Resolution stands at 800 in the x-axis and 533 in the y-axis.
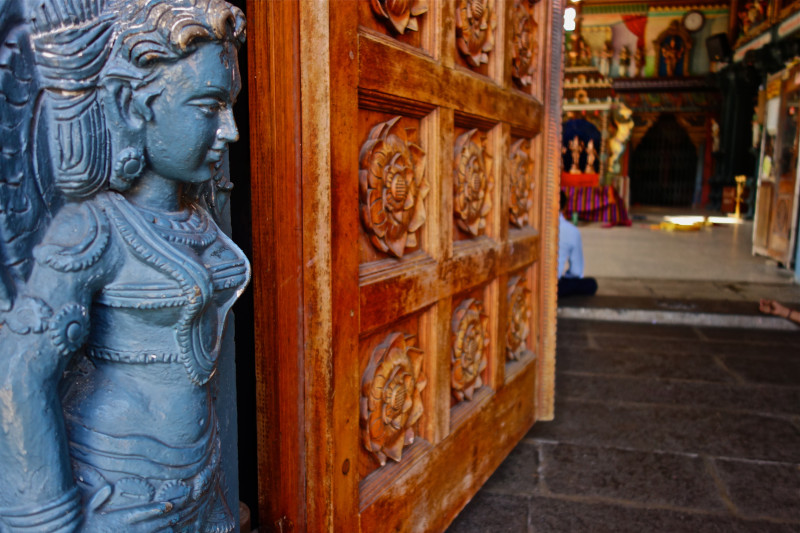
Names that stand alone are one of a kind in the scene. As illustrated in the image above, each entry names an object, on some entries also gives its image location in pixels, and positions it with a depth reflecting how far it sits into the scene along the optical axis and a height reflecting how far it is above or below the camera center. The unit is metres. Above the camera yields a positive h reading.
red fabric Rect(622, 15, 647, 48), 15.02 +3.56
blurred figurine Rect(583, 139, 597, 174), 12.16 +0.32
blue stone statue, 0.65 -0.10
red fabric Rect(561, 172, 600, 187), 11.94 -0.14
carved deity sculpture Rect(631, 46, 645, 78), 15.02 +2.66
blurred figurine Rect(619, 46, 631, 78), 15.04 +2.69
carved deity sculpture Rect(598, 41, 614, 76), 15.08 +2.79
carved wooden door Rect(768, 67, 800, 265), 5.87 -0.02
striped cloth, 11.00 -0.56
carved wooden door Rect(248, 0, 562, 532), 1.03 -0.16
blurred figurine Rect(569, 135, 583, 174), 12.21 +0.42
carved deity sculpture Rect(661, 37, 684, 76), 14.84 +2.84
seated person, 4.27 -0.64
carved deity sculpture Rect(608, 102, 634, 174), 12.42 +0.77
